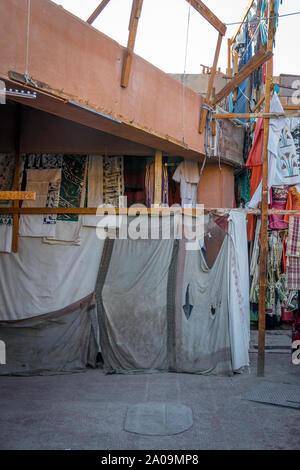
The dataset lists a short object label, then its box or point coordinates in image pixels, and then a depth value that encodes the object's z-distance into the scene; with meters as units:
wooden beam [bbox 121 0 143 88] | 6.36
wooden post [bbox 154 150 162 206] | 8.25
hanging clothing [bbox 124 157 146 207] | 9.23
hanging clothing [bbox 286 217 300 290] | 8.05
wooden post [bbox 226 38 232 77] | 11.90
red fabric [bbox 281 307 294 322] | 9.58
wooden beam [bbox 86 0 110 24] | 7.32
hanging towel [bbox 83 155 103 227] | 8.20
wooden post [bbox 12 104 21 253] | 7.97
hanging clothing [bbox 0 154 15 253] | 7.95
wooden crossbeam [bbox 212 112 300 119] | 7.26
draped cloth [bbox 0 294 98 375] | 7.32
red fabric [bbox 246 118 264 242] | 8.45
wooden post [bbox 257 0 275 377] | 7.04
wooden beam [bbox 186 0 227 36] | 7.16
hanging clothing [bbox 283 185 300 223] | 8.96
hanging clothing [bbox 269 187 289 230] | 8.99
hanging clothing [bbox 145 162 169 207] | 8.66
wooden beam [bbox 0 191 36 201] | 3.96
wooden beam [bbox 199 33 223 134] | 7.85
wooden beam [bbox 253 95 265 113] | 8.51
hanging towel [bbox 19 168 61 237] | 7.93
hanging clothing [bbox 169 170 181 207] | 9.59
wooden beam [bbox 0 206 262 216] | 7.55
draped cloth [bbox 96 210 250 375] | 7.20
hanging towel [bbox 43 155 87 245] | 7.88
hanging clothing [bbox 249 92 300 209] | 7.46
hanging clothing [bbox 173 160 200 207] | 8.98
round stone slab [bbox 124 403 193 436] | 4.94
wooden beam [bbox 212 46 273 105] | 7.47
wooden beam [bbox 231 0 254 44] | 9.75
